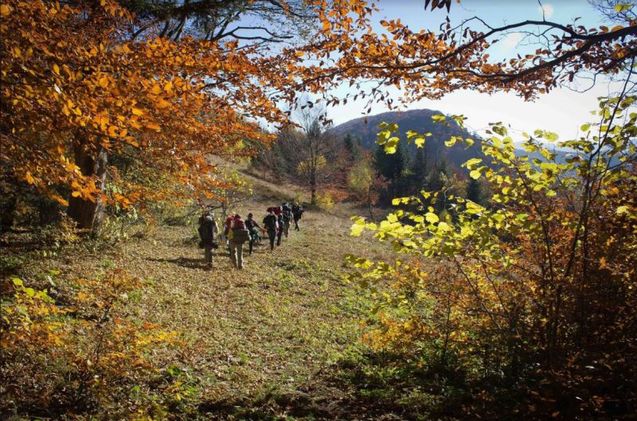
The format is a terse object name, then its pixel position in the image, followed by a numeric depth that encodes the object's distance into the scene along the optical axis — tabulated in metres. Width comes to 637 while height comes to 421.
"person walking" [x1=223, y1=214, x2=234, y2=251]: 14.36
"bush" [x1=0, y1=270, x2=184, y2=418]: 4.02
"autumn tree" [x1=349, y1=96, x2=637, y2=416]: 3.68
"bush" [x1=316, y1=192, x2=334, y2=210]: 41.68
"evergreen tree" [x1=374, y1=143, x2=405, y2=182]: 61.41
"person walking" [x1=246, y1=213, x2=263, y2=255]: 15.80
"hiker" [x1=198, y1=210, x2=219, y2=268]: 12.47
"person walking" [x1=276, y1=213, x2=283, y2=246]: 18.10
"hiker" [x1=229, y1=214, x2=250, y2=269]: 12.84
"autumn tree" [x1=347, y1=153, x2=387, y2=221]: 50.47
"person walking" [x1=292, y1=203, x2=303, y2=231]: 24.53
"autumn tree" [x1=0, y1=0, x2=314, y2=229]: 3.26
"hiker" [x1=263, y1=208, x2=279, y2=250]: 17.23
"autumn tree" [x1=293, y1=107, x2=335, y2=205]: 41.69
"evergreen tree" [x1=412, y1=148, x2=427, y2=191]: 63.81
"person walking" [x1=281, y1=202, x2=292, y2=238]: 20.59
